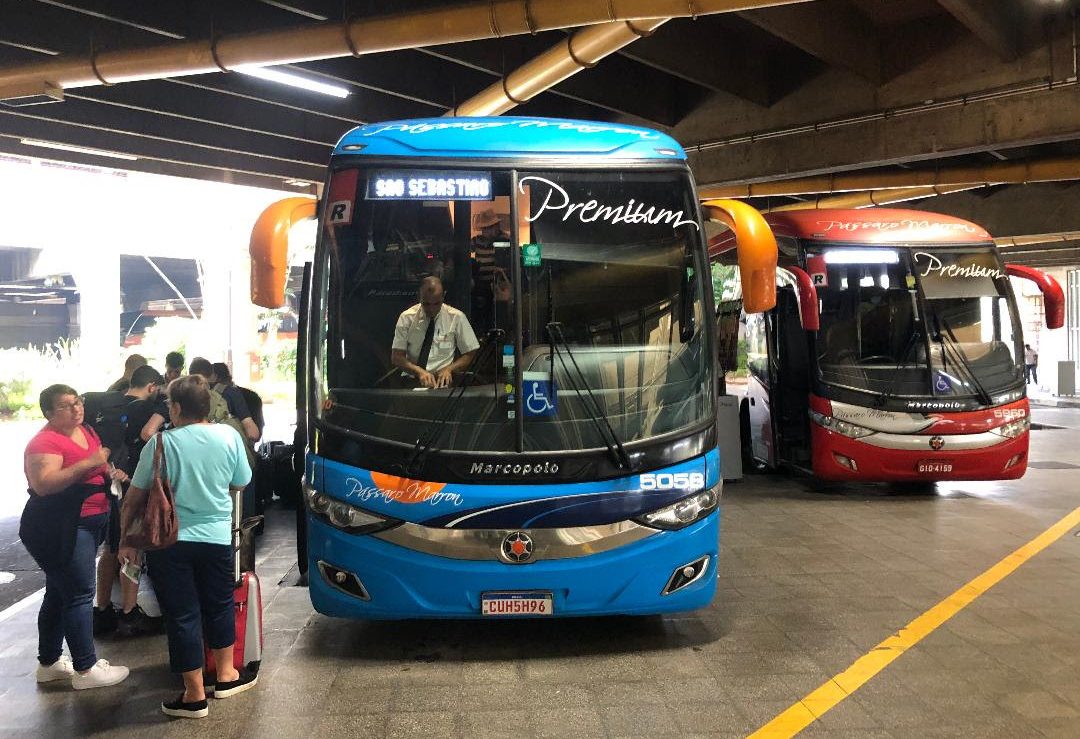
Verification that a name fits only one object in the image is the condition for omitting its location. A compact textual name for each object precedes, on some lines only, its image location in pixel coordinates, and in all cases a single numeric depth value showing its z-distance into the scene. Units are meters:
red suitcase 4.90
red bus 10.01
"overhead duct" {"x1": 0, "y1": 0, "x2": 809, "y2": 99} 7.38
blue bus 5.02
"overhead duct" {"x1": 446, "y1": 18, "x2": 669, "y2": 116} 8.09
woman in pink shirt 4.72
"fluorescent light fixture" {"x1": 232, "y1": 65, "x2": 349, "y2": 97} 10.12
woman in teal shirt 4.43
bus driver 5.23
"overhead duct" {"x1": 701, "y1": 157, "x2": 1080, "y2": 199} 13.91
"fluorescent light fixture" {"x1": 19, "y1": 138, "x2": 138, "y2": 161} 12.69
